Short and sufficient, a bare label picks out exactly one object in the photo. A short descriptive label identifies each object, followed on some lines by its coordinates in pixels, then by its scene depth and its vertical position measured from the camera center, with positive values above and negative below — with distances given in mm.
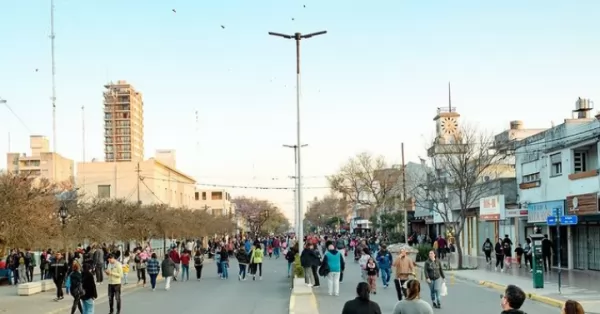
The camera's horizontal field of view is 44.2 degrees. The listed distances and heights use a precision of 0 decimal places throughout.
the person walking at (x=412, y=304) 8500 -1158
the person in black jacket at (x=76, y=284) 17903 -1835
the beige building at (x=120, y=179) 74000 +2951
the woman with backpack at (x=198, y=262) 33094 -2487
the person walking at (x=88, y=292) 15859 -1794
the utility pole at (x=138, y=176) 71750 +3148
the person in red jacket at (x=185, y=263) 32812 -2462
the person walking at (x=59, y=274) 24172 -2113
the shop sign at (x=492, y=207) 40719 -267
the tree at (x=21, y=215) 20922 -138
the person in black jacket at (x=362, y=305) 8930 -1222
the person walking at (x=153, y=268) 27378 -2242
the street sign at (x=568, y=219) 28112 -697
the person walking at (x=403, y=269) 18625 -1644
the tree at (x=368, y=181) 87938 +2874
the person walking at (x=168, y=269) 27922 -2330
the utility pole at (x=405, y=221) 60319 -1469
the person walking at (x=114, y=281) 18703 -1859
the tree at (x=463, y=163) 35250 +1988
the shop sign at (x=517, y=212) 38544 -531
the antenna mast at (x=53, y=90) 42875 +7814
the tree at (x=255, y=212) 137500 -1106
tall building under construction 173750 +20682
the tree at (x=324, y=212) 152250 -1595
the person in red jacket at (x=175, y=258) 33031 -2302
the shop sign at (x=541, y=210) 33656 -418
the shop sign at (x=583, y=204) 29609 -131
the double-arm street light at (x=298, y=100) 28141 +3994
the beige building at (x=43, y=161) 94438 +7774
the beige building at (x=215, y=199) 125188 +1359
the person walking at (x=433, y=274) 18469 -1770
